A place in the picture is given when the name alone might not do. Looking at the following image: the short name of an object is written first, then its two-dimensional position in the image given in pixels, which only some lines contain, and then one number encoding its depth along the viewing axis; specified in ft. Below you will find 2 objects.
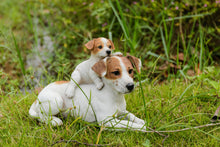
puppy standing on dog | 7.78
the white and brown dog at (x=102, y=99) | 7.65
